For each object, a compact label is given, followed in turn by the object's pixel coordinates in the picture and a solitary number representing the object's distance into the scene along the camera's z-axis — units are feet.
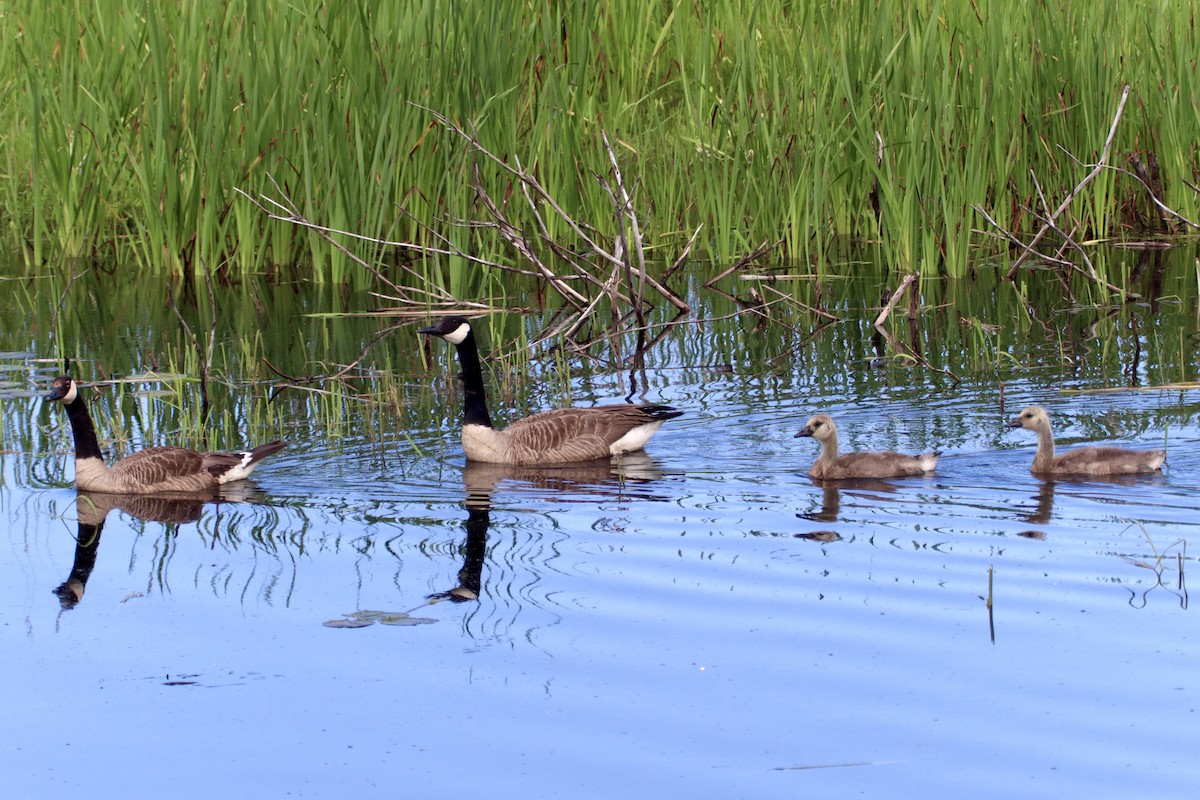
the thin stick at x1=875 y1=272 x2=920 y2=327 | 82.60
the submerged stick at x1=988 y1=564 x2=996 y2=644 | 41.53
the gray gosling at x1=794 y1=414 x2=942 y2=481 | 61.67
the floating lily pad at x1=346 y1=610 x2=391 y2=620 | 44.50
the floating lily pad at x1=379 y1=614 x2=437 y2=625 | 44.06
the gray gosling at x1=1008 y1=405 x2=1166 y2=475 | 59.36
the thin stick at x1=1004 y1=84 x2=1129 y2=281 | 89.91
